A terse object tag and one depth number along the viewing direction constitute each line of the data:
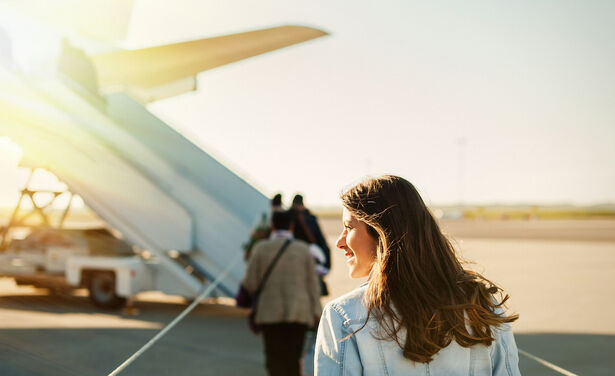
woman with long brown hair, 1.52
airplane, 9.02
